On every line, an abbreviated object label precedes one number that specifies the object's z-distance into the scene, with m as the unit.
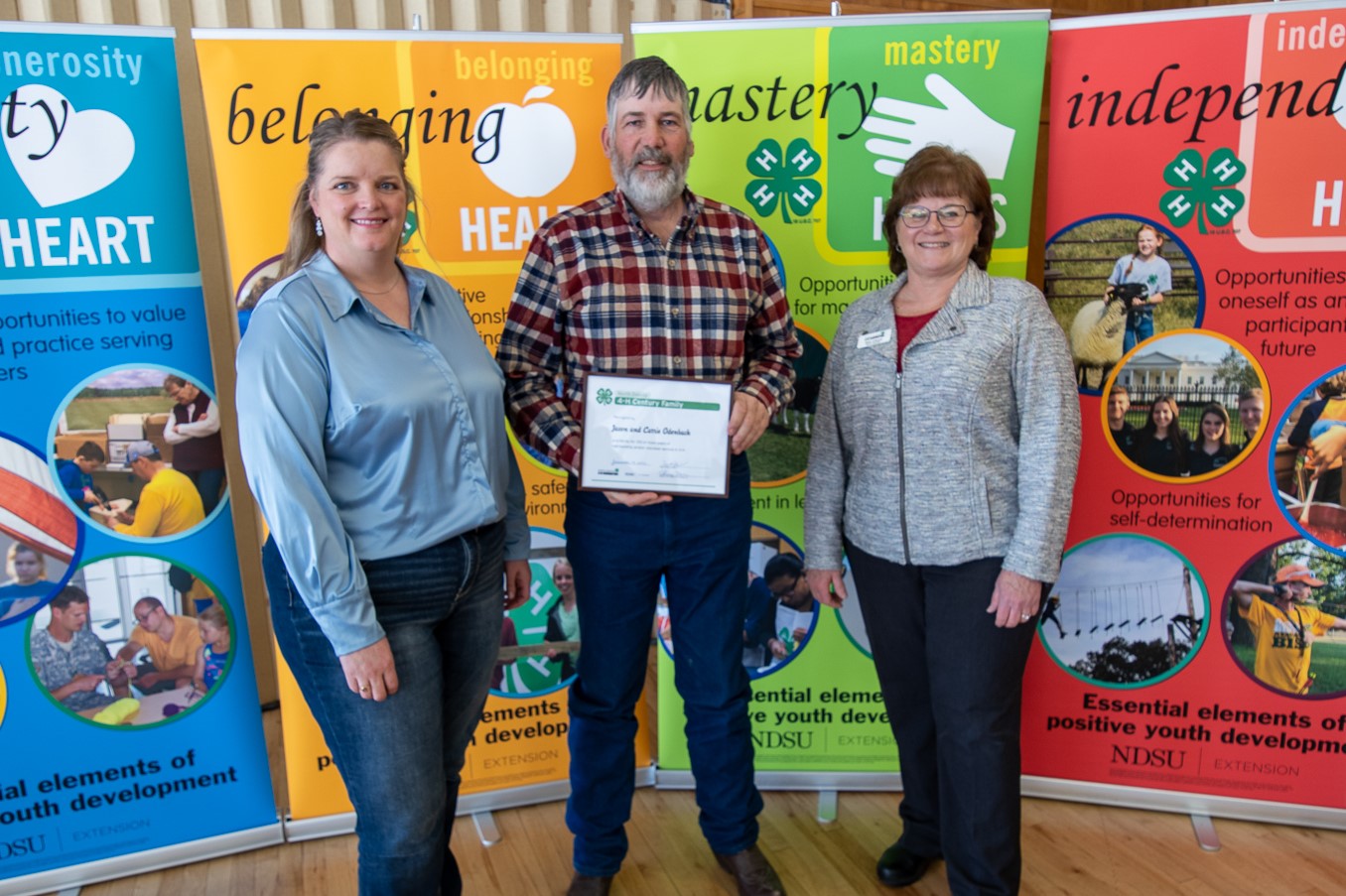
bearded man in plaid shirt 1.96
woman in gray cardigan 1.88
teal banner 2.21
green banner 2.40
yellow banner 2.31
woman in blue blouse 1.43
